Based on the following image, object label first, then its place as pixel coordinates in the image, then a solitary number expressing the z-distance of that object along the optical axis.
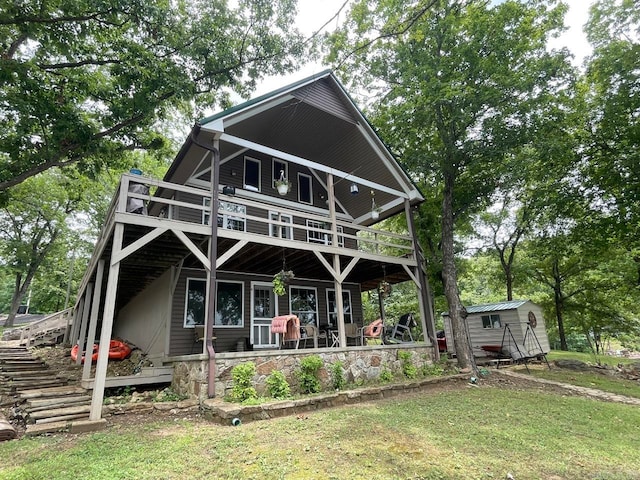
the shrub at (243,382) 6.22
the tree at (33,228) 22.28
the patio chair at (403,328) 11.49
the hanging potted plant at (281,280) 8.37
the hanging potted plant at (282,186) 9.30
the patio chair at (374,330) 9.45
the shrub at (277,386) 6.66
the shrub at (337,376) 7.71
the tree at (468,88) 11.24
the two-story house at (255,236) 7.72
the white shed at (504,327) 14.62
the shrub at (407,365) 9.10
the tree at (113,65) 7.86
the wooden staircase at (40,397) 5.27
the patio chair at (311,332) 8.67
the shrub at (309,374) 7.18
